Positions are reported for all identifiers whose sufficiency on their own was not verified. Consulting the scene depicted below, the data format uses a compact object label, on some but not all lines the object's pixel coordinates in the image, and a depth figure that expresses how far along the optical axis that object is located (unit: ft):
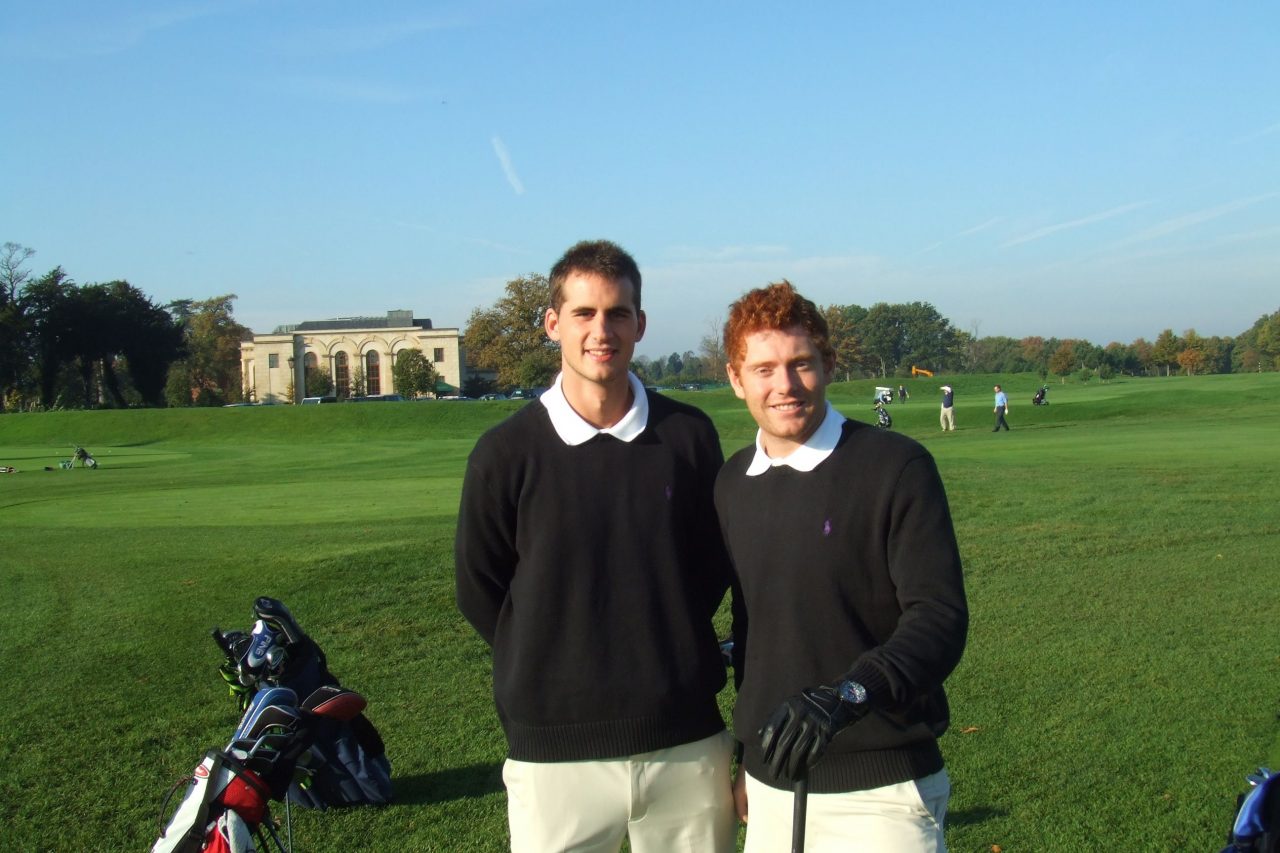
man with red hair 8.69
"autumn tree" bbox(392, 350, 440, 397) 300.81
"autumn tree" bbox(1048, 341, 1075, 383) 320.09
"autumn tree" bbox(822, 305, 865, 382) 380.66
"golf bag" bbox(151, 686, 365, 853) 11.61
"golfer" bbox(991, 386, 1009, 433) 122.52
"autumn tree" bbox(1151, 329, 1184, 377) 351.25
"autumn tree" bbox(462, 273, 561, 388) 328.90
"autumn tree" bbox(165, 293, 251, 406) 386.32
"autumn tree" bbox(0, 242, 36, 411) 244.63
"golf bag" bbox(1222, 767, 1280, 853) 9.60
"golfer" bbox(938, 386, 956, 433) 126.77
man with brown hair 10.02
